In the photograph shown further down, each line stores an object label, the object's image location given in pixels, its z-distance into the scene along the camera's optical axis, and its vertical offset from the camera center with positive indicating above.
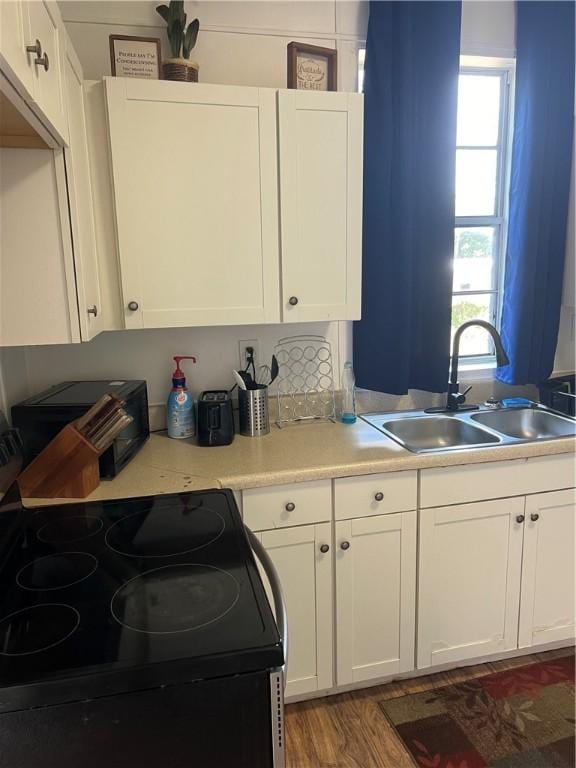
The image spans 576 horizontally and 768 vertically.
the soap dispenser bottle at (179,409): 2.07 -0.52
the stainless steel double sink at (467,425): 2.26 -0.67
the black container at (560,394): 2.33 -0.56
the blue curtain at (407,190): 2.12 +0.30
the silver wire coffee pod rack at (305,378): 2.31 -0.46
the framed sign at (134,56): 1.76 +0.68
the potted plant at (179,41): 1.77 +0.76
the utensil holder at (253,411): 2.08 -0.53
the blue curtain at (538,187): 2.31 +0.33
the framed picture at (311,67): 1.86 +0.68
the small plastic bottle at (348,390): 2.34 -0.52
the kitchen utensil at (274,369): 2.18 -0.39
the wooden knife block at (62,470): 1.56 -0.55
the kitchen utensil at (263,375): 2.30 -0.44
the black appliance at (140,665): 0.87 -0.63
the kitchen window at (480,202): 2.47 +0.28
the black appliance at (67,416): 1.67 -0.44
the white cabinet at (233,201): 1.74 +0.22
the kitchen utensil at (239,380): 2.07 -0.41
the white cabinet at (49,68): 1.16 +0.47
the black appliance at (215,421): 1.97 -0.54
